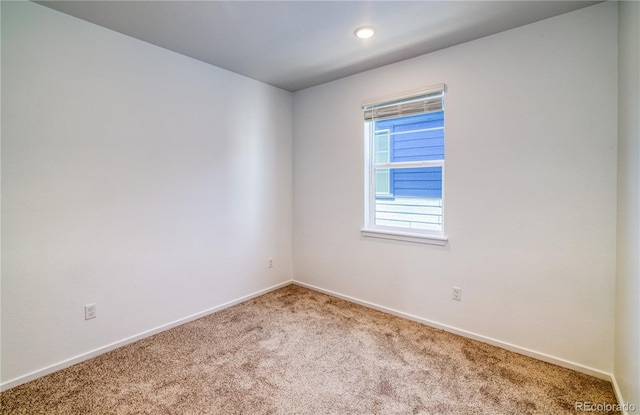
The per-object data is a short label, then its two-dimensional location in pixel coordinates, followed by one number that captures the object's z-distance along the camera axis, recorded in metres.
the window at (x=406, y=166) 2.79
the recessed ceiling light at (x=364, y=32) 2.31
